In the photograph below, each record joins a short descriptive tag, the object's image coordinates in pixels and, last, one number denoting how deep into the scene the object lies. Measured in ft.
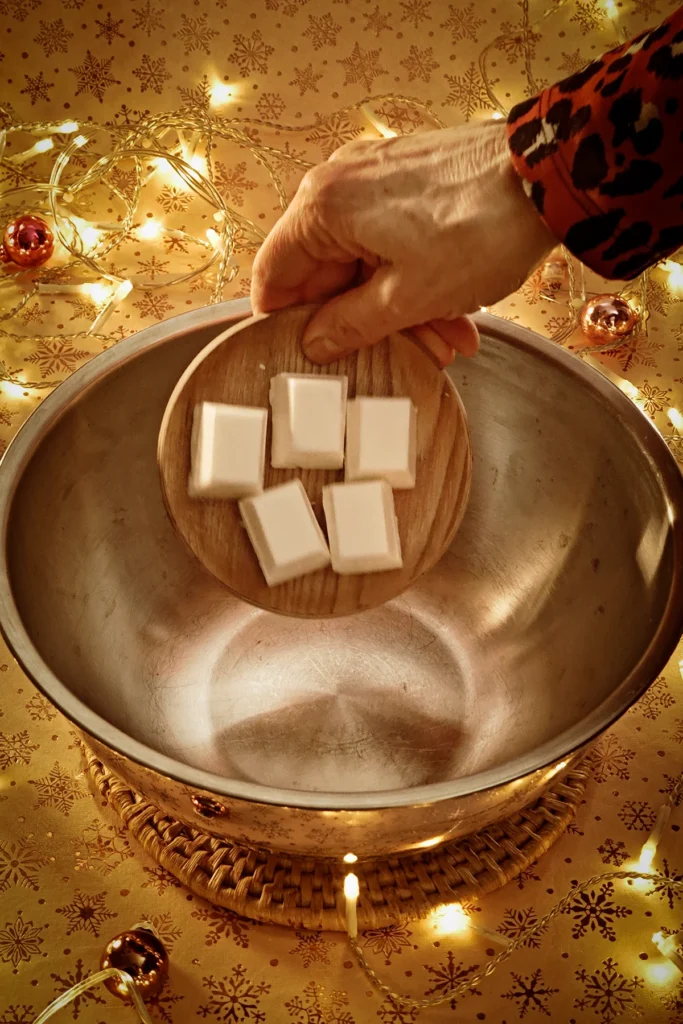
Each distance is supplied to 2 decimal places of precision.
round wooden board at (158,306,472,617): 3.05
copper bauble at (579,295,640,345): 4.28
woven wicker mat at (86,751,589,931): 2.77
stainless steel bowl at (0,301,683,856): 3.01
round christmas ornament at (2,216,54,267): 4.27
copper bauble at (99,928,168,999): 2.60
